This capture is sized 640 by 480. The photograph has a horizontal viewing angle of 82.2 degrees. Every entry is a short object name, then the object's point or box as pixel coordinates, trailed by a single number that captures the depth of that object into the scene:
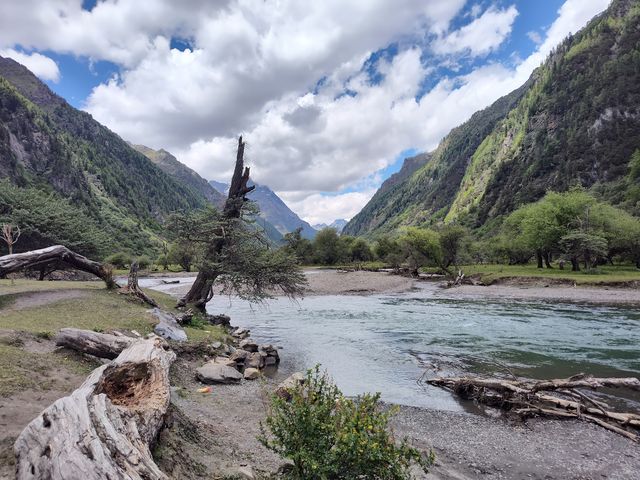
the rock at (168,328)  16.28
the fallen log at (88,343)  11.42
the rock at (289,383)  11.77
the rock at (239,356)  16.87
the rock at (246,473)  6.34
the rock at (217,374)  13.68
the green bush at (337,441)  5.44
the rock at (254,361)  17.03
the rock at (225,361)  15.47
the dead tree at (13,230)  27.06
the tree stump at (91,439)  4.44
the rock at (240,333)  22.58
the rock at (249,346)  19.16
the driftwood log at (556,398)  11.21
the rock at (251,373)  15.04
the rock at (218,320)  24.64
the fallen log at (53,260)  16.91
